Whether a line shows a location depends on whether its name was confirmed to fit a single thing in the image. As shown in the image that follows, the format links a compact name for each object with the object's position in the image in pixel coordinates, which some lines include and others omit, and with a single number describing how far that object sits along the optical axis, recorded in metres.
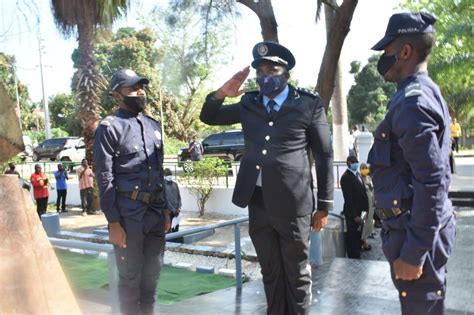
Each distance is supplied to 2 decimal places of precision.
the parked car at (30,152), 27.70
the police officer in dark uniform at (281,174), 2.93
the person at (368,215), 8.09
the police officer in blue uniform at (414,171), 2.10
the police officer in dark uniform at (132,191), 3.15
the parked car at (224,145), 20.73
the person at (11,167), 11.07
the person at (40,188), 12.70
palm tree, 11.33
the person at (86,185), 13.61
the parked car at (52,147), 29.06
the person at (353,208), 7.59
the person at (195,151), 18.98
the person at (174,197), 8.60
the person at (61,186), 14.20
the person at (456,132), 19.38
